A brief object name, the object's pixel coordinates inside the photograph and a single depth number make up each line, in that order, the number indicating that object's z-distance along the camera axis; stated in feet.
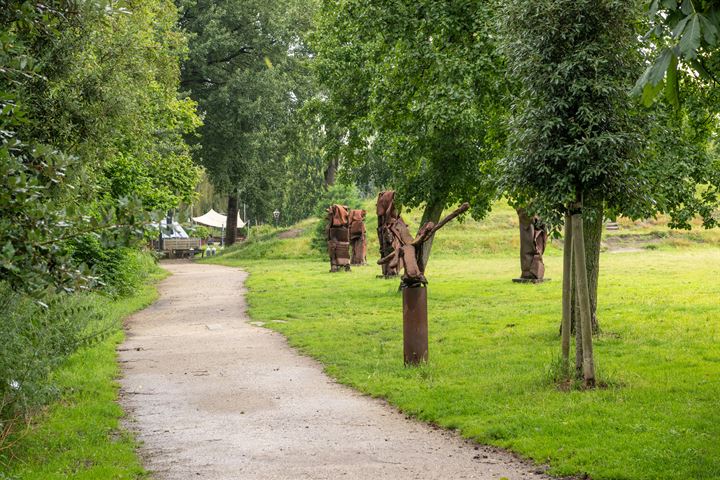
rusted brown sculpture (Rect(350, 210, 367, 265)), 120.78
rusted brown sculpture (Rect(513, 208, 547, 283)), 88.74
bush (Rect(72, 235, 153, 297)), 72.33
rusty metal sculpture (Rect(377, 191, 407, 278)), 85.11
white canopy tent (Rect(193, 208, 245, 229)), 260.01
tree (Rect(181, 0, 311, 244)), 153.99
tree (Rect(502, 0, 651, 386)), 33.27
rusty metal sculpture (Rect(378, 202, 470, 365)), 39.70
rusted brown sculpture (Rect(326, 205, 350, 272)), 114.52
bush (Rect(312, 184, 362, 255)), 145.59
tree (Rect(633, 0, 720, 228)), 38.40
